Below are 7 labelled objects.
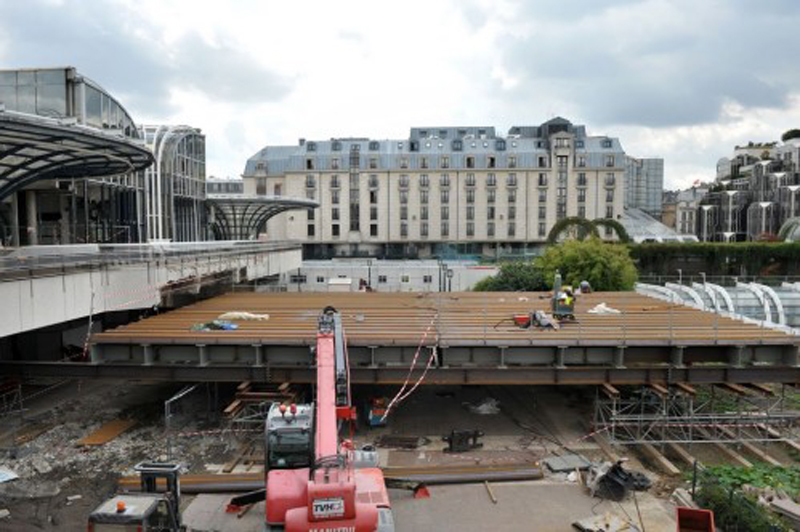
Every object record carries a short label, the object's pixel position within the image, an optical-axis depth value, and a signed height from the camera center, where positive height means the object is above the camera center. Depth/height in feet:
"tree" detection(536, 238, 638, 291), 123.34 -6.36
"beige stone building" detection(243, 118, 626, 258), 244.01 +18.76
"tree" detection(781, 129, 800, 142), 369.30 +60.24
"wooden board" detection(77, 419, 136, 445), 57.98 -19.24
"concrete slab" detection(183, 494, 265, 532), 41.42 -19.55
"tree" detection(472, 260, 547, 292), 137.18 -10.28
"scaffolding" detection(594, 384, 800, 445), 55.93 -17.53
